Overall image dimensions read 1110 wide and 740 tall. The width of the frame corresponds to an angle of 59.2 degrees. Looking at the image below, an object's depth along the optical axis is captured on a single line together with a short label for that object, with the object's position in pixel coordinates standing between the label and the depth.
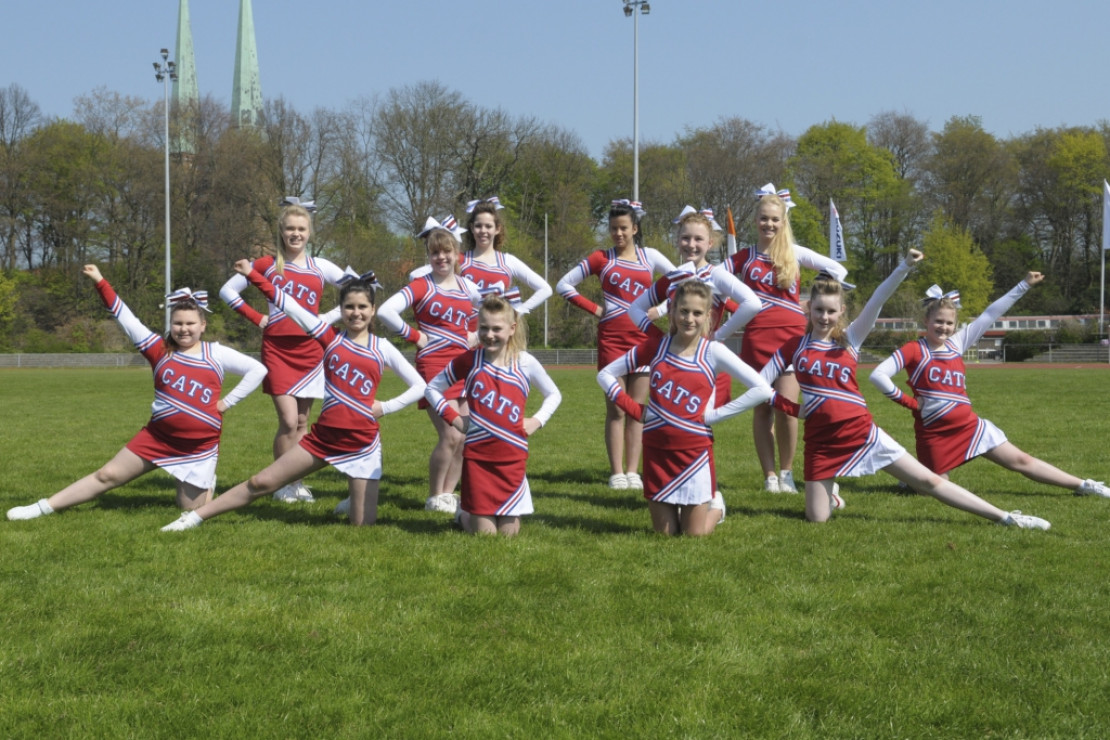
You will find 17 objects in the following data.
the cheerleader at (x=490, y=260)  7.42
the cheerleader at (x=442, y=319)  6.91
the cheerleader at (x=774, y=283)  7.29
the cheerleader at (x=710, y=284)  6.57
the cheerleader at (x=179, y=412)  6.58
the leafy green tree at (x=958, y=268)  54.75
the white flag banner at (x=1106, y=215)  34.41
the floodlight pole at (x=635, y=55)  29.52
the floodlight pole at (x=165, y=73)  40.25
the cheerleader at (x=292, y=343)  7.38
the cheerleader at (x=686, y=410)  5.85
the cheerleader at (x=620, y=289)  7.74
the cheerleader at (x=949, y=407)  7.20
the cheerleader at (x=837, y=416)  6.29
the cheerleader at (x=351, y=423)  6.21
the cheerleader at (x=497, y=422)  5.94
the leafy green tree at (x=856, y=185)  62.47
